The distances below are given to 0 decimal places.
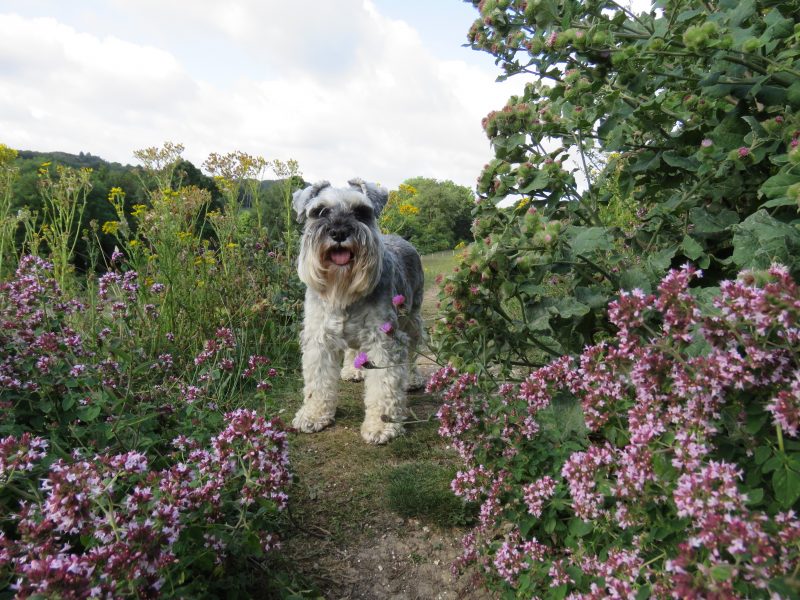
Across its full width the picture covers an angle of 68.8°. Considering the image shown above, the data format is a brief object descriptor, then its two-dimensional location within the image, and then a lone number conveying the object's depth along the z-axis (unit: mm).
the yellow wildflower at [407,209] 1979
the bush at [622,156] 521
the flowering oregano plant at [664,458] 318
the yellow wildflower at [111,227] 1161
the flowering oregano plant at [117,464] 382
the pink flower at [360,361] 685
